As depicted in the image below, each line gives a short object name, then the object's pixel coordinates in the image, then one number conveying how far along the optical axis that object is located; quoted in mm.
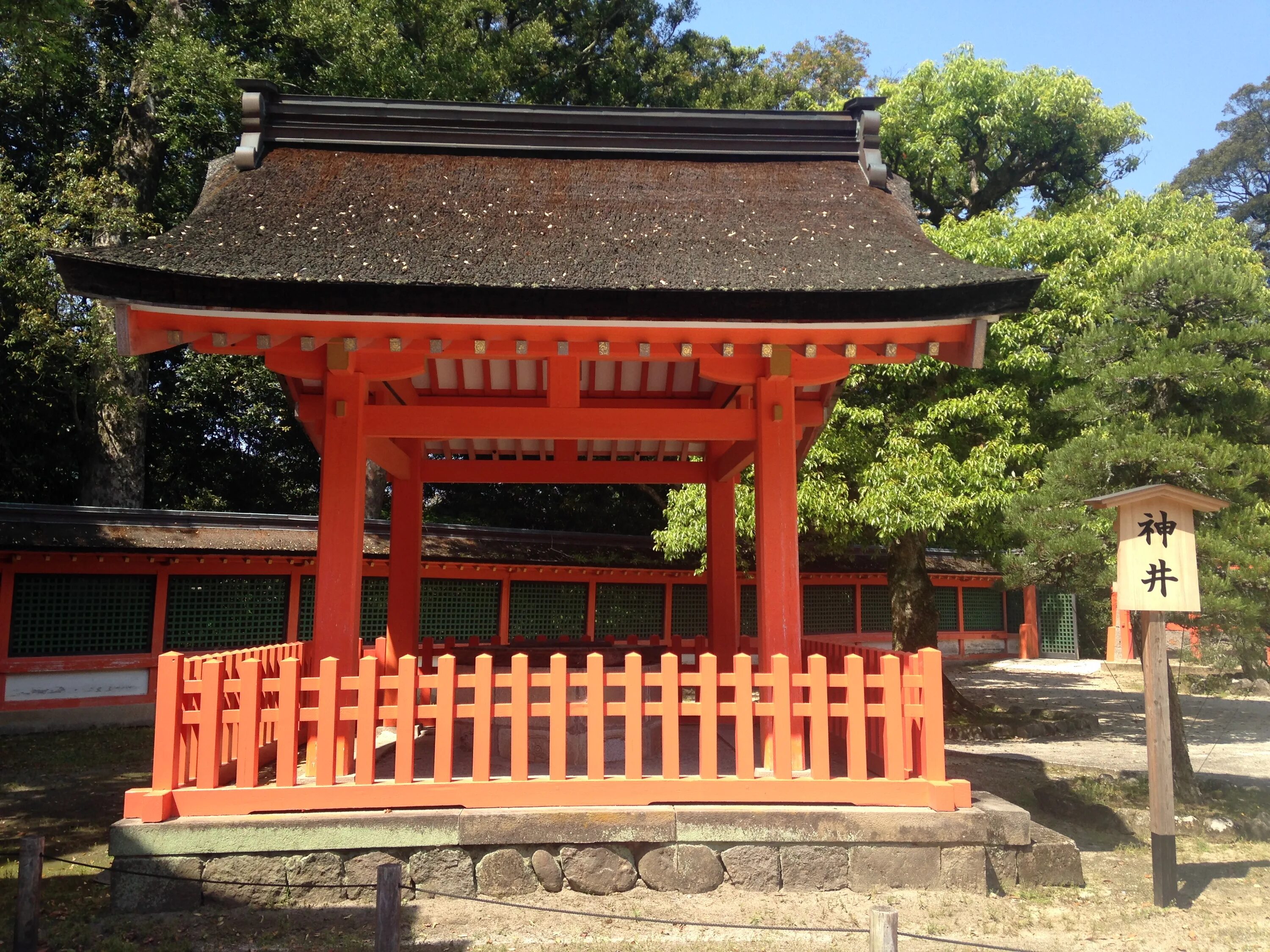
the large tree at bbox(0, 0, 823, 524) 13242
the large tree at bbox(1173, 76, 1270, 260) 40688
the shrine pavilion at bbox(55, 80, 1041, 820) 5117
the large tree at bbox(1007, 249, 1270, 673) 6691
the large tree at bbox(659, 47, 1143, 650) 9891
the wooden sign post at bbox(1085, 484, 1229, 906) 5316
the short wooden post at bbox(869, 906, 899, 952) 2932
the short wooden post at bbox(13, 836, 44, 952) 3910
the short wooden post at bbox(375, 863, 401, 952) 3348
